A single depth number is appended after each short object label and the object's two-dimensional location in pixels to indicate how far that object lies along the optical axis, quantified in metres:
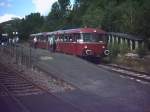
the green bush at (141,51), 11.84
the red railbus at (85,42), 11.93
